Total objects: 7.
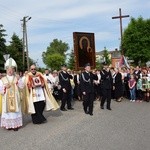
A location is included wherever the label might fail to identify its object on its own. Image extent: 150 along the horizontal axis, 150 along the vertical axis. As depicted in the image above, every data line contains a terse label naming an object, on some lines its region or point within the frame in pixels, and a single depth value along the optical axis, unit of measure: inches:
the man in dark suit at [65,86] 612.6
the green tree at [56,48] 4382.4
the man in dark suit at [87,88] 551.2
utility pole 1626.4
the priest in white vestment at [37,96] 478.9
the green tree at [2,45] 1802.4
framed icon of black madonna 711.7
